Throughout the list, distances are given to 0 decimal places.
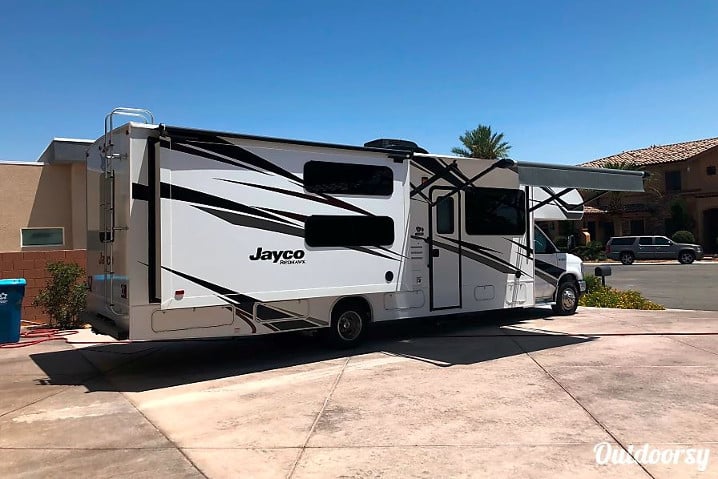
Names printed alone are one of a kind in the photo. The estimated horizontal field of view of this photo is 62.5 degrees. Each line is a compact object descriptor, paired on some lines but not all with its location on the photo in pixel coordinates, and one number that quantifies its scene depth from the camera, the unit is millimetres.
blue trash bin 9805
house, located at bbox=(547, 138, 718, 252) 37781
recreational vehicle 7078
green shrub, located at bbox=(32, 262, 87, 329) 11297
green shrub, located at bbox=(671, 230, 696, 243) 35062
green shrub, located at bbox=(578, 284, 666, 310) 14141
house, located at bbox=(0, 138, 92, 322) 12812
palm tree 36562
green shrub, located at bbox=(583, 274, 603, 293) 15744
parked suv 33344
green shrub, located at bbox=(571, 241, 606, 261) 37241
